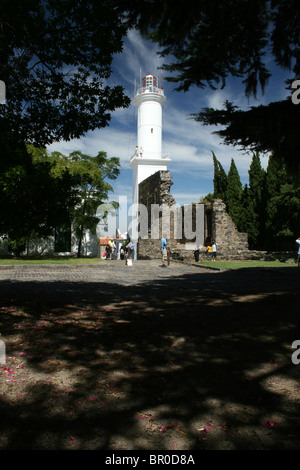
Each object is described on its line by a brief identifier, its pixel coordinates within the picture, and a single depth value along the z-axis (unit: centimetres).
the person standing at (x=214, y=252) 2166
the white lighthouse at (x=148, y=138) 4166
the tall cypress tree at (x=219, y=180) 3725
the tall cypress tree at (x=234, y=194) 3440
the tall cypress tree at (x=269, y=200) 3059
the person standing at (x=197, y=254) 2058
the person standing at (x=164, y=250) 1708
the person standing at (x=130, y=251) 1688
